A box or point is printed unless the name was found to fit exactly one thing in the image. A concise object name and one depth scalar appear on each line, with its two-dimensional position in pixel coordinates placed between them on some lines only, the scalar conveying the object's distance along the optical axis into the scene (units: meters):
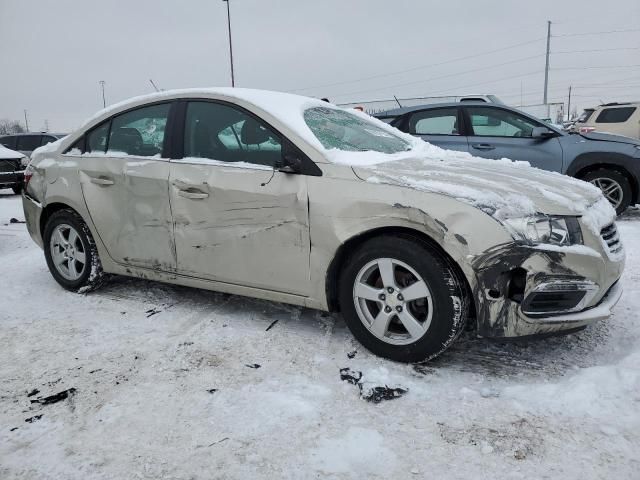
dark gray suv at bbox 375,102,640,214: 6.58
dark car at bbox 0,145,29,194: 10.96
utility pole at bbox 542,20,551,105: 44.83
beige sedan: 2.52
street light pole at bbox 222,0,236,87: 27.50
